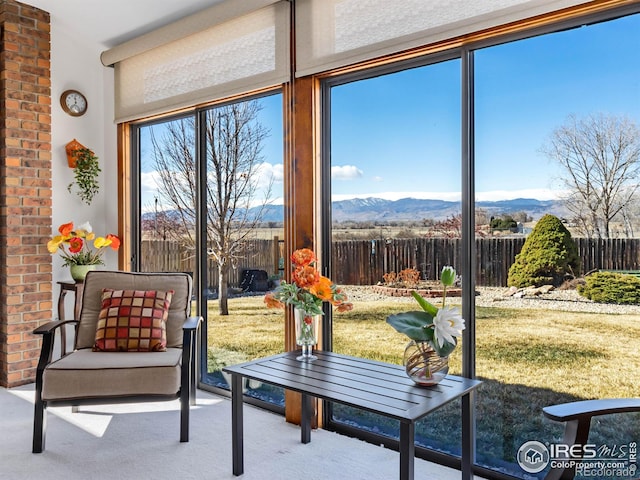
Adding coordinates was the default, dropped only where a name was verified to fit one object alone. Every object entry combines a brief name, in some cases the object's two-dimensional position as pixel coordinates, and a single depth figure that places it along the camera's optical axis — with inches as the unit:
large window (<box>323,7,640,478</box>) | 85.0
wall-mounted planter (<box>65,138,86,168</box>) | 160.6
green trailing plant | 161.3
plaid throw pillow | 116.0
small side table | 147.9
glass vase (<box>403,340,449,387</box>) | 84.4
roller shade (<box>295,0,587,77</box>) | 89.7
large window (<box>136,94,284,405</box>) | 134.9
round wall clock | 159.9
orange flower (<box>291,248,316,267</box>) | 102.0
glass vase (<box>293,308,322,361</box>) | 102.3
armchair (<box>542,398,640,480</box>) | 59.0
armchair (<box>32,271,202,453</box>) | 100.4
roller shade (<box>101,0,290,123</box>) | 124.9
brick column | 144.9
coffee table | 73.9
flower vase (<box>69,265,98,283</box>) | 150.2
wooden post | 118.9
